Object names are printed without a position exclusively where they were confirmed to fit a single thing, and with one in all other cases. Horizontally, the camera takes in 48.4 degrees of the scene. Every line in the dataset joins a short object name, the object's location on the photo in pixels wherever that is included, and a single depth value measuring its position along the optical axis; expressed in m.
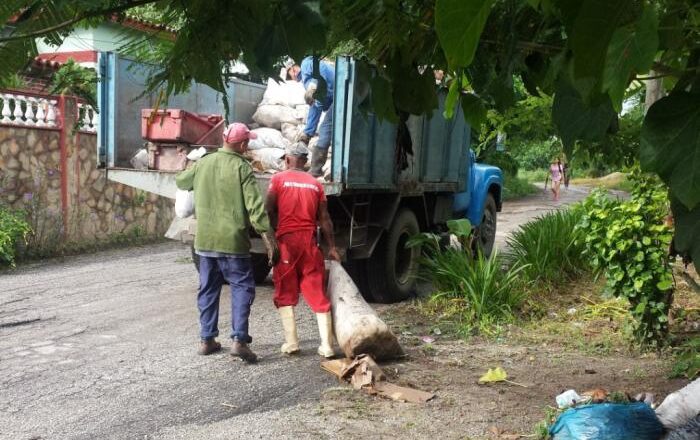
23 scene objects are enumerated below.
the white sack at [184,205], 6.97
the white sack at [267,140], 7.66
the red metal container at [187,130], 6.89
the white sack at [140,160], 7.50
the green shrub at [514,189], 24.67
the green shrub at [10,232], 9.35
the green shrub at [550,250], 7.97
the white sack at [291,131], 7.89
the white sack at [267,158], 7.31
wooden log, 5.29
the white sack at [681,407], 3.66
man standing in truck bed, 6.75
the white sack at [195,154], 7.03
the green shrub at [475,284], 6.83
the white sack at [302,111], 8.11
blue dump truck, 6.54
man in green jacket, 5.50
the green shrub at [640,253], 5.54
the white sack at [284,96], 8.25
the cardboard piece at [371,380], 4.67
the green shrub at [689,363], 5.02
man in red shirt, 5.64
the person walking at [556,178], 23.52
